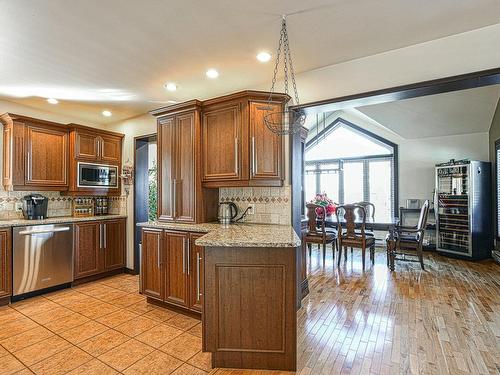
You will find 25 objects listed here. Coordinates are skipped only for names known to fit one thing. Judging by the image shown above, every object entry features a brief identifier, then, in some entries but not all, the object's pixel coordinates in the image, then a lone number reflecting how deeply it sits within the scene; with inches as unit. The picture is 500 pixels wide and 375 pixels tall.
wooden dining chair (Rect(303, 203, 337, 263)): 202.8
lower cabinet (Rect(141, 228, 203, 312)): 115.5
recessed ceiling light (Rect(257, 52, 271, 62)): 106.6
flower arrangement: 215.3
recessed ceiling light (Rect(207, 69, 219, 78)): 122.2
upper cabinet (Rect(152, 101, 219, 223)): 128.6
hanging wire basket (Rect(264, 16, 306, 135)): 99.0
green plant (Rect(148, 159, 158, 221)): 247.4
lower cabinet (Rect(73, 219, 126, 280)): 160.7
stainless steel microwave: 171.0
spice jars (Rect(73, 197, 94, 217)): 176.7
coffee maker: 154.7
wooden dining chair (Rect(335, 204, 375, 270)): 188.4
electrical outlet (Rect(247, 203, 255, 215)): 134.5
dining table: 185.2
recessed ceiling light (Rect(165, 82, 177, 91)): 137.0
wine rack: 209.2
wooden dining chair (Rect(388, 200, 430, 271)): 184.4
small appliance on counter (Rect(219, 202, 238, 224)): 130.9
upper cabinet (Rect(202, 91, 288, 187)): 120.1
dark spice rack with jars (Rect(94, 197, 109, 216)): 189.3
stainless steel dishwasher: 136.0
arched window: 281.6
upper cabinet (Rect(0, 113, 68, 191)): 147.0
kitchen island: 80.6
